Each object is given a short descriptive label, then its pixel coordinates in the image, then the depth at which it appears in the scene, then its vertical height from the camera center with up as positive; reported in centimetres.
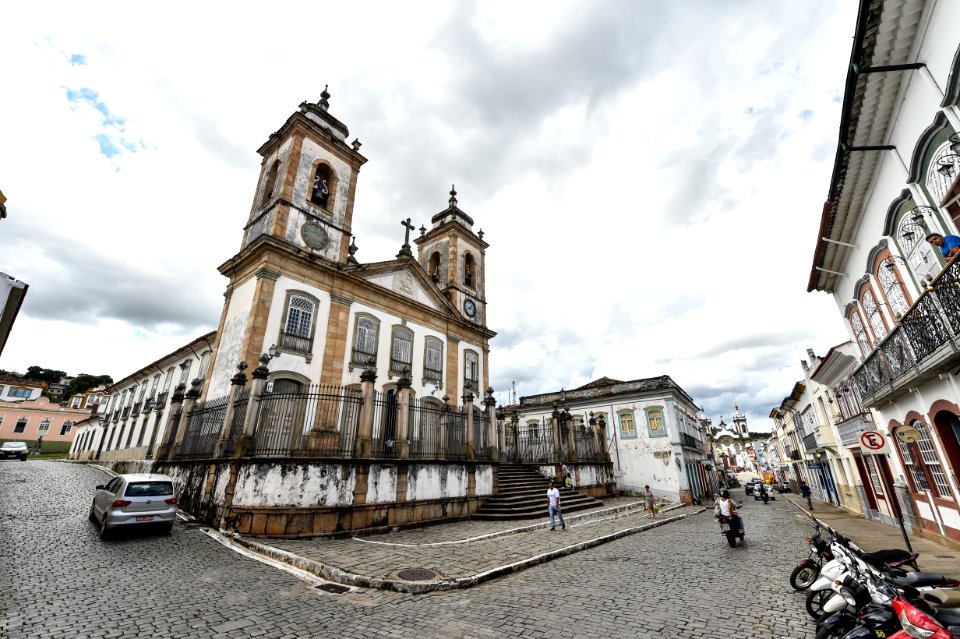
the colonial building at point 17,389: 4272 +770
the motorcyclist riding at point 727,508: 985 -110
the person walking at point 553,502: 1147 -107
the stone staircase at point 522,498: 1272 -121
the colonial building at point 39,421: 4134 +436
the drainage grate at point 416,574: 637 -170
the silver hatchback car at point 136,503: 800 -77
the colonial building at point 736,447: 8058 +323
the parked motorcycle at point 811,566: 591 -145
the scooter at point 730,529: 975 -156
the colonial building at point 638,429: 2411 +193
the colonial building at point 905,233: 577 +431
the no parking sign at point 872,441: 738 +36
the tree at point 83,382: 6681 +1324
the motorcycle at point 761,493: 2937 -223
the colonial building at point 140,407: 2134 +366
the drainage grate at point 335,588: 589 -175
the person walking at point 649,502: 1658 -154
